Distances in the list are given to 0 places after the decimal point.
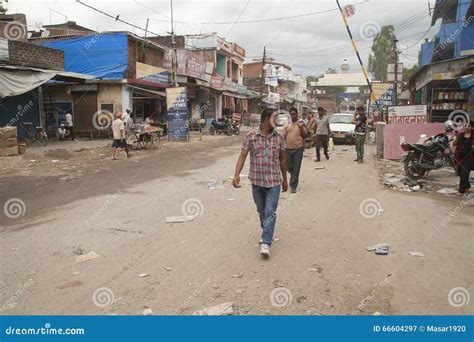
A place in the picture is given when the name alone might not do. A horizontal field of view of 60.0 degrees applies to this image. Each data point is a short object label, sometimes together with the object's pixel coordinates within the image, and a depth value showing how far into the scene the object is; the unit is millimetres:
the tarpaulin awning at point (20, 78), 14250
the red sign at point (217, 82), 31734
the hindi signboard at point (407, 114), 12805
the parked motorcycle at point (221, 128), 26662
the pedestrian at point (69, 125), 20109
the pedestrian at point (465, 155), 7797
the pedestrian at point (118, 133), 13375
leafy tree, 60375
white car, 18562
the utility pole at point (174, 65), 22000
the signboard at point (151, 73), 22827
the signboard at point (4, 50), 15836
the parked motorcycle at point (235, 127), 27016
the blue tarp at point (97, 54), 21719
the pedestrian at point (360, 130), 12292
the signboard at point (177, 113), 20453
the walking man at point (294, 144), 8156
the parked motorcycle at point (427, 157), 9359
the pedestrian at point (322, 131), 12438
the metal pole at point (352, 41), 16105
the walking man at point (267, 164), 4738
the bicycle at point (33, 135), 17188
